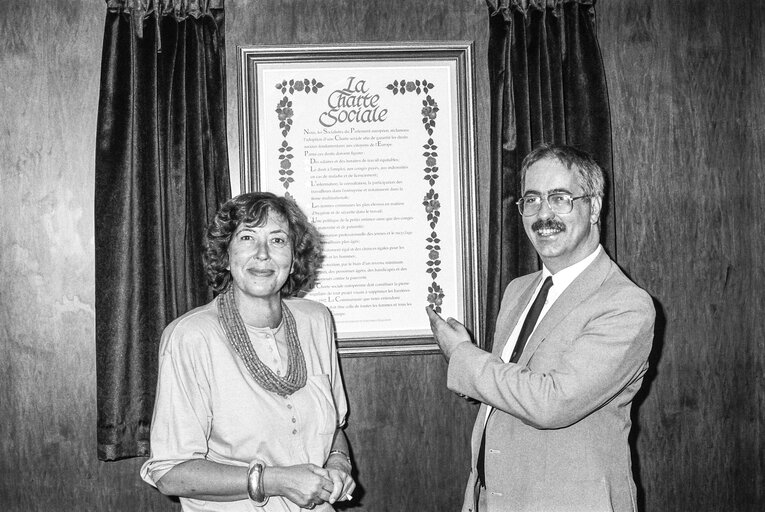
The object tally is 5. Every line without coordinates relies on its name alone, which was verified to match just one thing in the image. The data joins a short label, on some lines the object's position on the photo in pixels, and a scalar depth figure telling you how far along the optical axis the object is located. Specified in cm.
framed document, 285
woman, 186
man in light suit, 186
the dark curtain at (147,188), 269
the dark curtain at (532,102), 279
